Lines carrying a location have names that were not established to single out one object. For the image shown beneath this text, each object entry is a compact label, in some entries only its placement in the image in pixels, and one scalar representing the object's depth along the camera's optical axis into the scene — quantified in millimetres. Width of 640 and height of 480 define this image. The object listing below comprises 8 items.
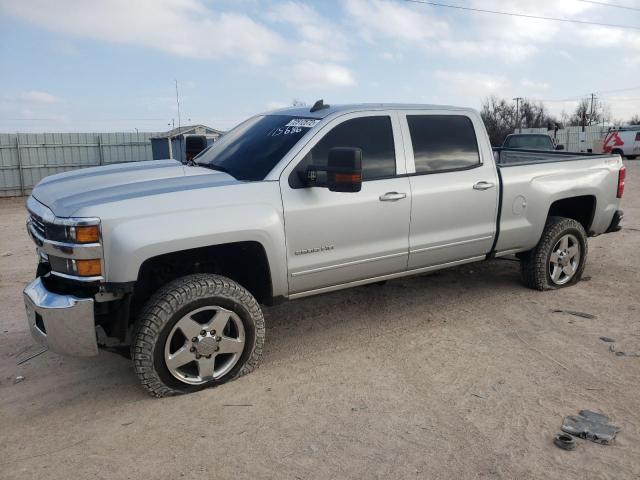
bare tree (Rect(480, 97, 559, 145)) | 62688
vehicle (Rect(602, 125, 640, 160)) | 29812
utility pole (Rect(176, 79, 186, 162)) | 19984
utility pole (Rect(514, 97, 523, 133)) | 68062
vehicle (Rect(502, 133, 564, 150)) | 15750
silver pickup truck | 3479
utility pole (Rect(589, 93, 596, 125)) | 80138
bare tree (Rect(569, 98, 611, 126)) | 78562
